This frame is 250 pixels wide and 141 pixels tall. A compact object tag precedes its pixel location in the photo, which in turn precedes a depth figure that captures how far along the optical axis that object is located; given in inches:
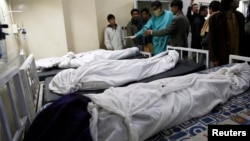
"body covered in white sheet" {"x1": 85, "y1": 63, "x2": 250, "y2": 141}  34.3
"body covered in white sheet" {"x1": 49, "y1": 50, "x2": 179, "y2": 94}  64.1
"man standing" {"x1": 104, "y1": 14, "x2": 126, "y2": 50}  145.8
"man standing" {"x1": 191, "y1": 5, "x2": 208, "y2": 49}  121.2
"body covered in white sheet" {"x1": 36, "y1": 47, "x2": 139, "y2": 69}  95.0
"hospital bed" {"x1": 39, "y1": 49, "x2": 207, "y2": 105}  61.8
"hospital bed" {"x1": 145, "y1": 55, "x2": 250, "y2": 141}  36.7
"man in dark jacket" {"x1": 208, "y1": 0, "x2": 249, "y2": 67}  76.8
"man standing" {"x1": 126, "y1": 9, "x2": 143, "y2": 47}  145.9
